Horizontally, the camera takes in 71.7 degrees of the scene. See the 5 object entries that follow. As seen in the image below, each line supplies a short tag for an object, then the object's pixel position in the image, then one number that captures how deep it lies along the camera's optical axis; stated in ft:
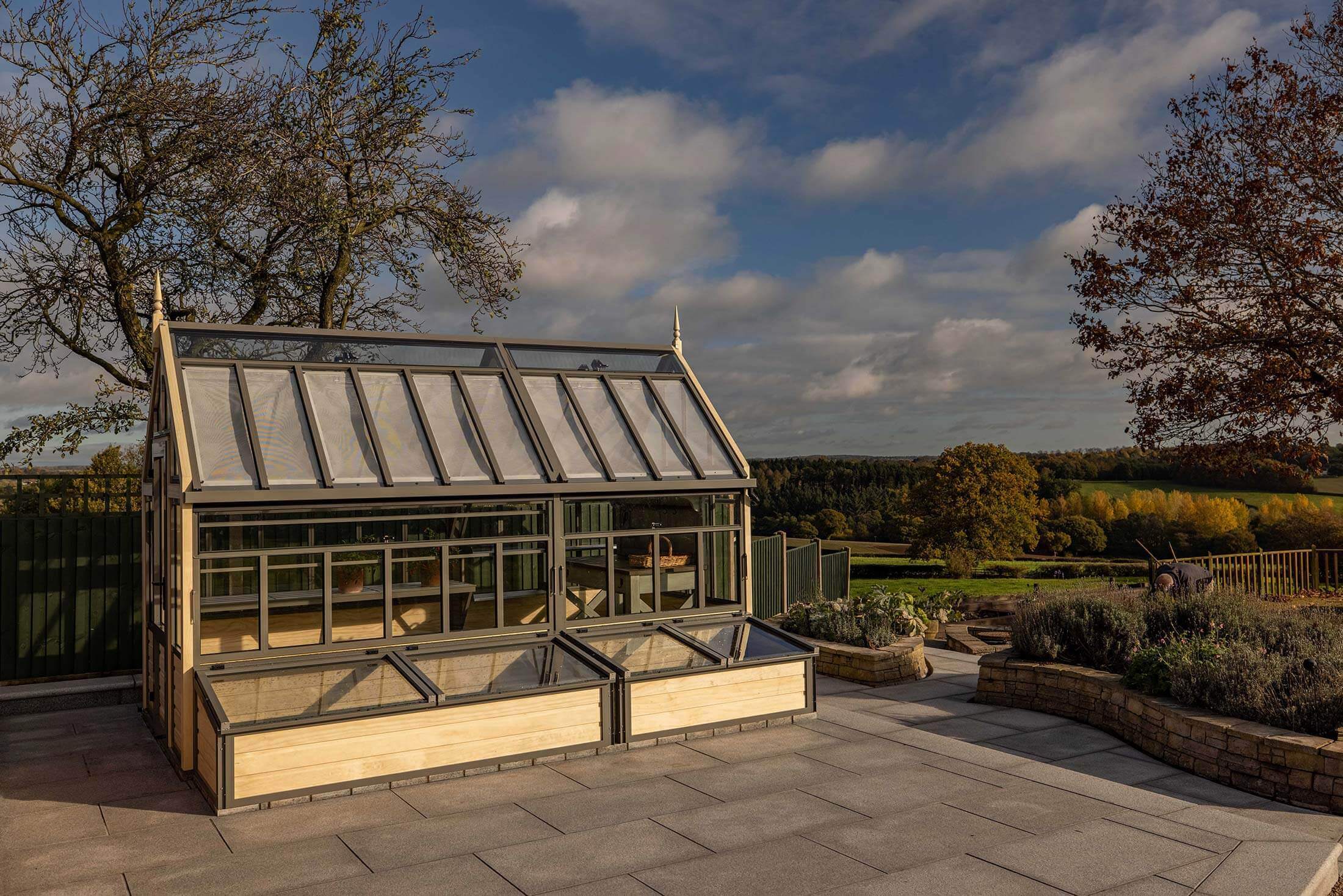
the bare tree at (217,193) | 46.83
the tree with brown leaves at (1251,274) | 58.95
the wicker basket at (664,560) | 38.17
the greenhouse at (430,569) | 27.68
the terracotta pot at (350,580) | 38.29
